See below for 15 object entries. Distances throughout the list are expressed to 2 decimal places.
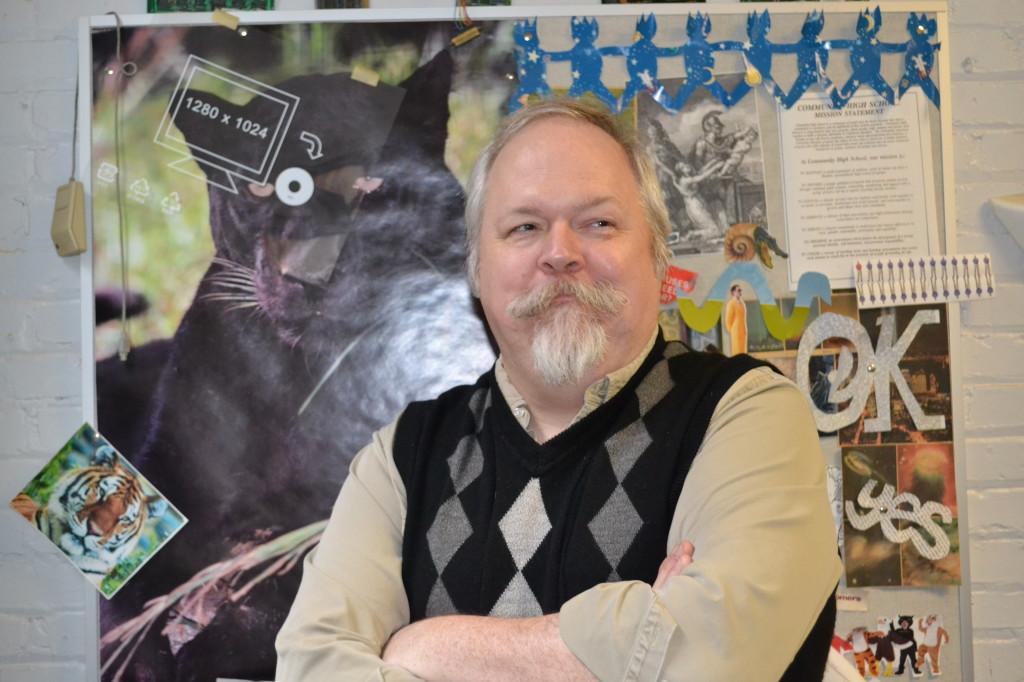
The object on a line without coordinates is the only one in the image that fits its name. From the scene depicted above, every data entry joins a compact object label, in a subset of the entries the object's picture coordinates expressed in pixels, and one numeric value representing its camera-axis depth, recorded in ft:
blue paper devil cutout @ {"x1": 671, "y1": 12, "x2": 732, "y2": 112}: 6.77
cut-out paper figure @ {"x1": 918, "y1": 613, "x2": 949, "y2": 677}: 6.64
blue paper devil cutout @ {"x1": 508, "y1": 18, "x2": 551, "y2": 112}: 6.70
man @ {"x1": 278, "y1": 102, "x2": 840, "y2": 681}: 3.98
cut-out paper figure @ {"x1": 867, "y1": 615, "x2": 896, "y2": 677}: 6.61
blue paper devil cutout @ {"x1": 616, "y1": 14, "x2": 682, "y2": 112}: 6.75
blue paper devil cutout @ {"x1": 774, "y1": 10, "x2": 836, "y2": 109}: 6.81
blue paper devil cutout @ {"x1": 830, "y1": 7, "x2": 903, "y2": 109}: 6.83
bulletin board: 6.60
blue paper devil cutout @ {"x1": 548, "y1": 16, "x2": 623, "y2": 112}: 6.72
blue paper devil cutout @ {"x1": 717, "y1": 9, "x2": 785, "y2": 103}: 6.77
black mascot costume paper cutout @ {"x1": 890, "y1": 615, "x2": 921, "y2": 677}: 6.63
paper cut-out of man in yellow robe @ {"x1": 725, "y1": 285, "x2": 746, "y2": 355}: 6.69
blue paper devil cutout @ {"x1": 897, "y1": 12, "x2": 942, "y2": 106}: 6.84
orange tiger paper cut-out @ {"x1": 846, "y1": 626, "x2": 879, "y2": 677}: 6.59
